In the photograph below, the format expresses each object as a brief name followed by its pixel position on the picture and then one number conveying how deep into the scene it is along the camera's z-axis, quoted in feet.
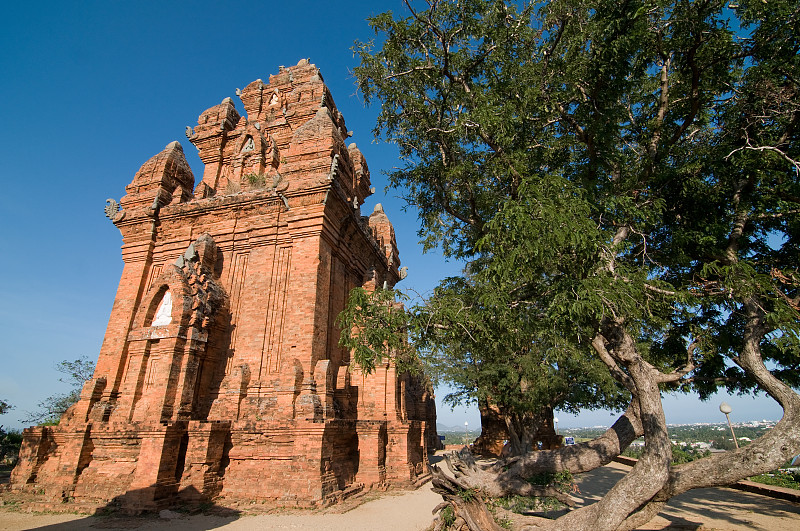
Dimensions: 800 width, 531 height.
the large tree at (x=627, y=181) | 19.63
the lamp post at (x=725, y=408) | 61.70
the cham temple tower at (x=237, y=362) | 32.53
